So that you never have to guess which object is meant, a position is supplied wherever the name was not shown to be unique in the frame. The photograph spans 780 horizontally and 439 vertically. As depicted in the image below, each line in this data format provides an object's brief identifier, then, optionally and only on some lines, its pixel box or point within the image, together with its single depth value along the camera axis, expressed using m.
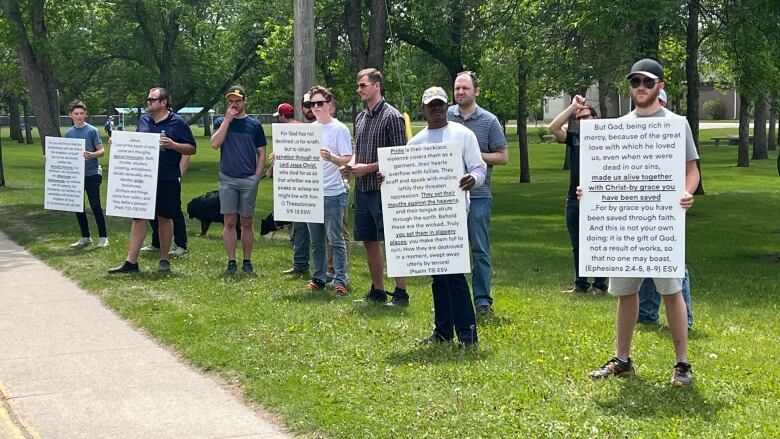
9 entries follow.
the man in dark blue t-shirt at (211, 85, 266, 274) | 10.76
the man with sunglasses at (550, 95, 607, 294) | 8.59
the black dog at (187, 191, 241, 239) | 15.58
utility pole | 11.70
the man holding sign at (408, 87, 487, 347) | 7.00
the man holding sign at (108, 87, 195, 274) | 11.23
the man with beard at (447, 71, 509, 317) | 8.18
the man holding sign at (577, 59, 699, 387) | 6.08
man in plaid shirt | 8.54
